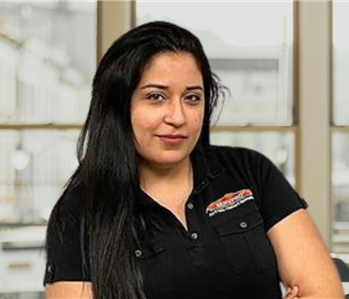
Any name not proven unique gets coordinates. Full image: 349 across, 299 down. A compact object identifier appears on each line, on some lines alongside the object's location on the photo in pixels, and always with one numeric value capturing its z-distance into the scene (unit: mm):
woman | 1648
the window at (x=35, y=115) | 3386
